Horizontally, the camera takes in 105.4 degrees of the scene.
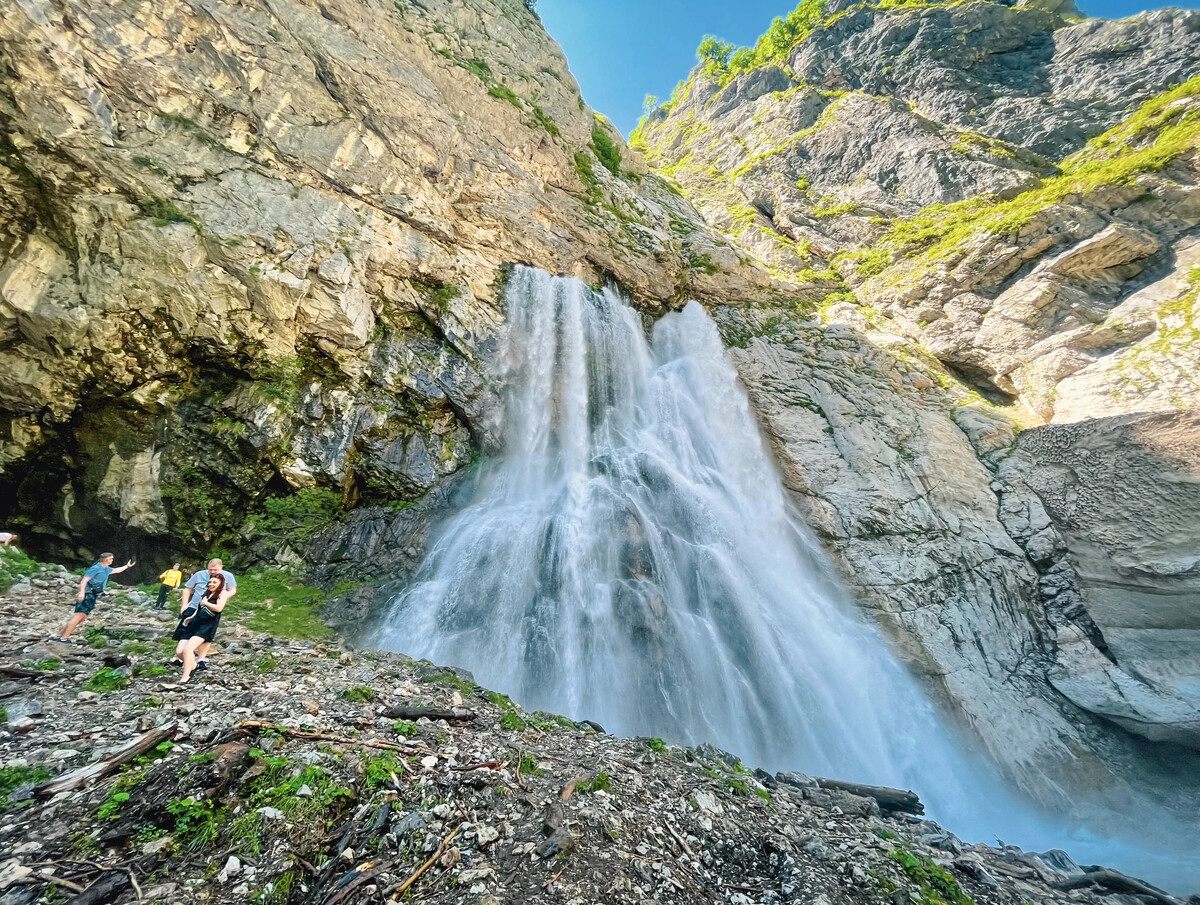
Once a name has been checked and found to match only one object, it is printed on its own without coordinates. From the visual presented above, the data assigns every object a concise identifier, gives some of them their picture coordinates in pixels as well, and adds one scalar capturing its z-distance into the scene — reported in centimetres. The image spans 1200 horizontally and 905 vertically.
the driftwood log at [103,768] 279
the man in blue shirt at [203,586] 534
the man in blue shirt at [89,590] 584
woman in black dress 497
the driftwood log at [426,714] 477
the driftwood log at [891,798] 768
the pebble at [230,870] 249
